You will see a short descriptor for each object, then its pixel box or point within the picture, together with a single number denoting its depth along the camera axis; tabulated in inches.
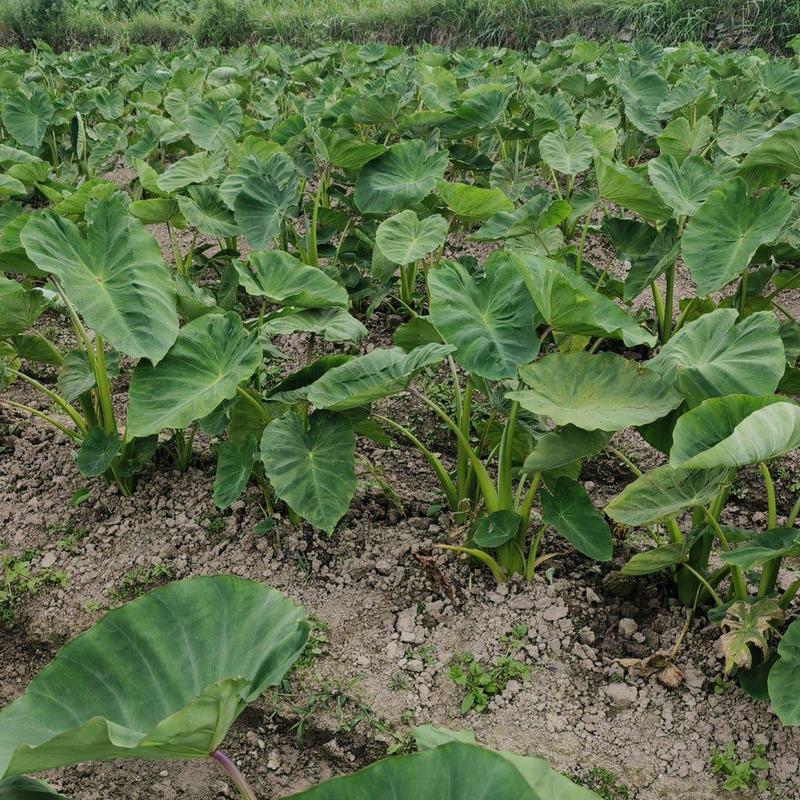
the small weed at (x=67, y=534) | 90.6
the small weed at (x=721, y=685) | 67.2
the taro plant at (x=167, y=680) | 37.7
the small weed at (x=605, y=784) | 61.7
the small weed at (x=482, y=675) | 68.9
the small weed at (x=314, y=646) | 74.1
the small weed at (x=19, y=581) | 85.0
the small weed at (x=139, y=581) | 83.9
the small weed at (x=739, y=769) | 60.7
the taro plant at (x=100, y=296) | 76.5
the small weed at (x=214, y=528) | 89.2
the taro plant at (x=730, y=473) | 51.7
